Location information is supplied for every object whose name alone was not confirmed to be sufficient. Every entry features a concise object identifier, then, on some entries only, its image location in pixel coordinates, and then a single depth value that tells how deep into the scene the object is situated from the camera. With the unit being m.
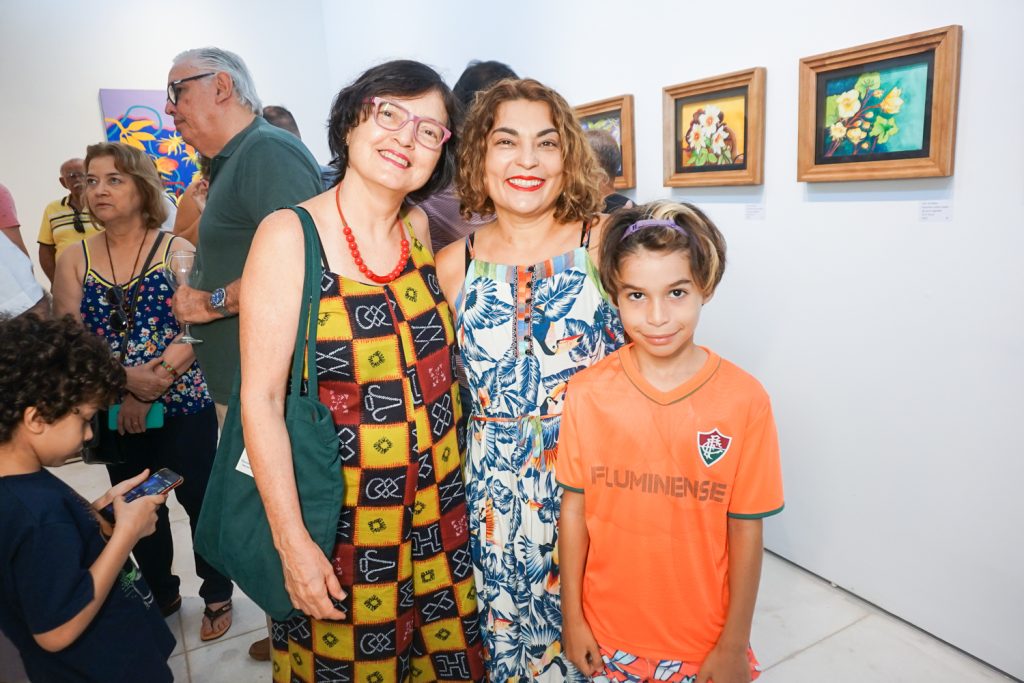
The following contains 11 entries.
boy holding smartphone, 1.48
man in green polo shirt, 1.95
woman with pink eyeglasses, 1.33
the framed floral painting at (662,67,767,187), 2.71
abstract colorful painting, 5.27
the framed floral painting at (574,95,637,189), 3.31
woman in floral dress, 1.51
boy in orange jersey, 1.29
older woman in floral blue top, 2.46
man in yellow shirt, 4.50
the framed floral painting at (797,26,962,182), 2.10
